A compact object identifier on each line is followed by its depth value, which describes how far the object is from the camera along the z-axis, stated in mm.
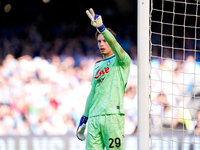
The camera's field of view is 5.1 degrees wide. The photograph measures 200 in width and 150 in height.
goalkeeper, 27887
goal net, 46058
